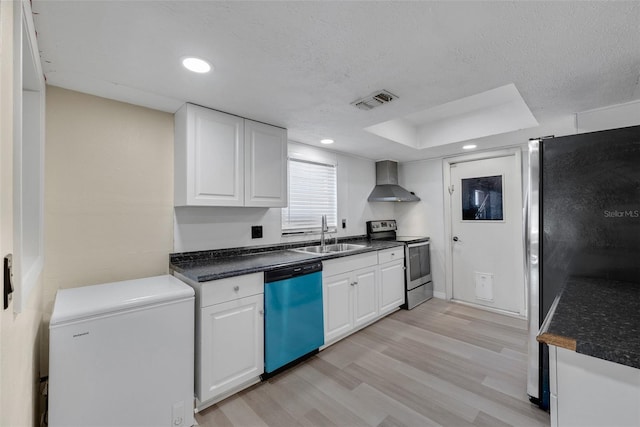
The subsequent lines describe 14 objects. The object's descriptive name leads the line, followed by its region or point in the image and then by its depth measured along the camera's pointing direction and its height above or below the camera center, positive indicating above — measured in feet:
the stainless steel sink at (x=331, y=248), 10.68 -1.29
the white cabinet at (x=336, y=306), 8.46 -2.92
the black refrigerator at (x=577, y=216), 4.75 -0.05
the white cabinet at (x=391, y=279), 10.62 -2.60
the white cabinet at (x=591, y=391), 2.46 -1.72
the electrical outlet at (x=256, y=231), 9.11 -0.50
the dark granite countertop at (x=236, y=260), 6.19 -1.23
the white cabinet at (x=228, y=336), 5.85 -2.74
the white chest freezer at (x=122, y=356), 4.40 -2.45
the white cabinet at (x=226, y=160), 6.82 +1.56
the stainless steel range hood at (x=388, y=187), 13.25 +1.48
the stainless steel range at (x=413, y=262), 11.93 -2.13
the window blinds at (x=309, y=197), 10.37 +0.78
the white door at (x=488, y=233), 11.31 -0.80
